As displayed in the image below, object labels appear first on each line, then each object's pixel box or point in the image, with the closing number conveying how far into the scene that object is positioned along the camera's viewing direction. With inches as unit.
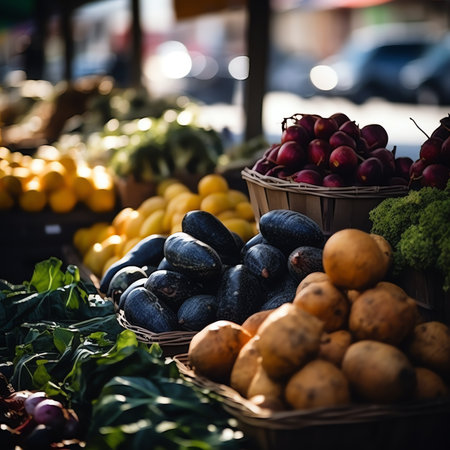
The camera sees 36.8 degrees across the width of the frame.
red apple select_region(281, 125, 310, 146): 114.1
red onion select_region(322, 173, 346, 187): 105.7
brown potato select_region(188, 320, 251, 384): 80.4
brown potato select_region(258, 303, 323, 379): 70.4
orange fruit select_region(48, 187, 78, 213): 185.9
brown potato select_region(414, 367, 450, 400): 73.2
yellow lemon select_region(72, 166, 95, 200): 190.9
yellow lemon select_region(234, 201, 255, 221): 142.0
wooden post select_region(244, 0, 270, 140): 213.0
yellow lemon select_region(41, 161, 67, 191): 187.8
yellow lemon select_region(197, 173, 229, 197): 149.1
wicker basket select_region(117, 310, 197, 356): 95.9
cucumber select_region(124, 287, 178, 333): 99.7
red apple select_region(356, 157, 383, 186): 104.8
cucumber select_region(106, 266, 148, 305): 115.8
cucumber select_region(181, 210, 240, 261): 110.1
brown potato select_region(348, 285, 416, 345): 74.7
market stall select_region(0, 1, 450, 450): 69.6
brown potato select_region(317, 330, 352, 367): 73.8
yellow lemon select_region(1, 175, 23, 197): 183.8
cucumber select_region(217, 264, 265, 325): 96.2
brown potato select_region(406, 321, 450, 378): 76.2
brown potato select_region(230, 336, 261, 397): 77.0
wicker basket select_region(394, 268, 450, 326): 88.2
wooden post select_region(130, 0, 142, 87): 330.6
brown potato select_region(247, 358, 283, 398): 72.7
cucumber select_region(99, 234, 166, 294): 122.6
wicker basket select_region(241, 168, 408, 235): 103.3
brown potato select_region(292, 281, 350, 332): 77.7
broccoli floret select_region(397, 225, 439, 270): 86.3
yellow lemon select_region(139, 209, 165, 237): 146.5
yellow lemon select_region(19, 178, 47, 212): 184.5
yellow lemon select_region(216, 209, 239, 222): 138.8
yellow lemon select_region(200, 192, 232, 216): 140.8
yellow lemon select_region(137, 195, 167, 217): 155.8
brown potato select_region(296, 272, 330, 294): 84.5
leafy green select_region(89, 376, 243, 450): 65.2
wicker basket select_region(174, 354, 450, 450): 67.4
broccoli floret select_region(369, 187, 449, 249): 92.9
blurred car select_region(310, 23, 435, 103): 805.9
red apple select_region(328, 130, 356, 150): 109.8
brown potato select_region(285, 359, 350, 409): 68.7
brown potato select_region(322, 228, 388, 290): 79.4
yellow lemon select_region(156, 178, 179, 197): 179.2
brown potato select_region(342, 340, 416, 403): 69.1
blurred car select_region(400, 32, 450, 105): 697.6
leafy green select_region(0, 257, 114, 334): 110.4
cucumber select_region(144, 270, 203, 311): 103.4
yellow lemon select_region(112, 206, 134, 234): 162.6
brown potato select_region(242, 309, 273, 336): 84.8
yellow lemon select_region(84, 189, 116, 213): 189.3
